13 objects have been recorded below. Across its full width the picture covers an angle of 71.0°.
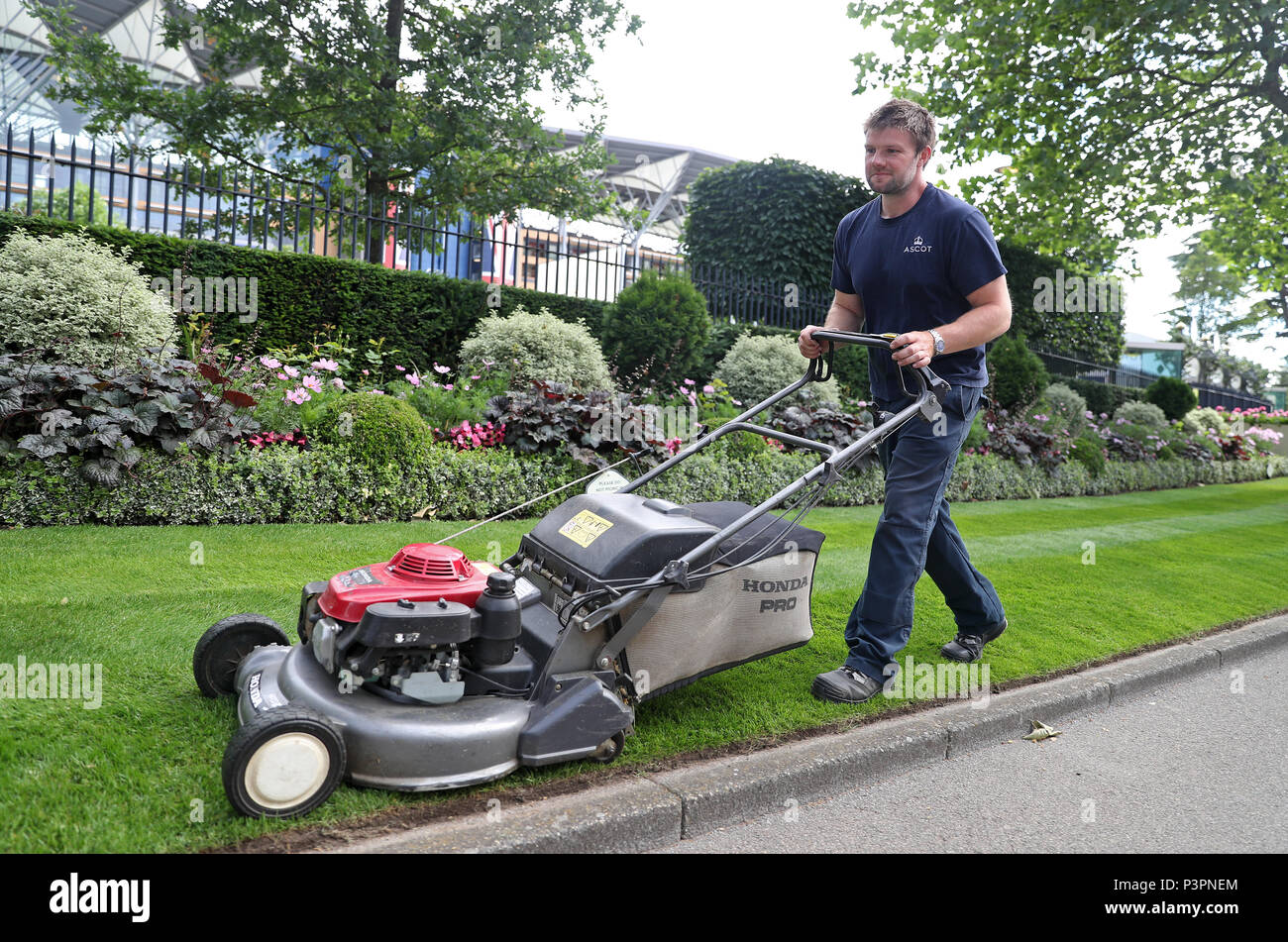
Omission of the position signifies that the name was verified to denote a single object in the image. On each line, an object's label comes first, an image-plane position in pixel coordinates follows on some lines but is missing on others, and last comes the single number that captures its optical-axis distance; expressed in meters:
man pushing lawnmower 3.34
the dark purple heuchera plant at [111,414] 5.05
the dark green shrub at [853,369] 12.59
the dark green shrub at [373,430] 6.09
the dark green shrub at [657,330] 10.07
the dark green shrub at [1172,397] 20.52
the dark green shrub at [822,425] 9.34
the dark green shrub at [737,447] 8.23
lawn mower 2.34
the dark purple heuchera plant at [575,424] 7.04
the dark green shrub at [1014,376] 14.05
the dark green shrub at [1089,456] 13.15
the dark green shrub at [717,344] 11.71
